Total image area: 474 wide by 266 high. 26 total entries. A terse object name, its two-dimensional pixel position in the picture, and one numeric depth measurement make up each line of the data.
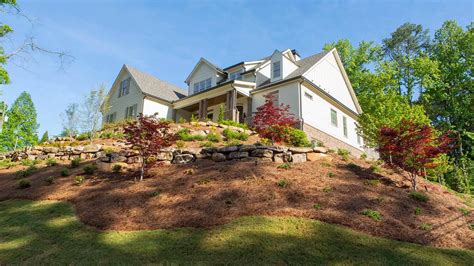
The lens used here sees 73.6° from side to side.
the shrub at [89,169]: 12.25
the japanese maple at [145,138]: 11.02
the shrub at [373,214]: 7.81
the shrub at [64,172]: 12.24
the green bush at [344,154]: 13.05
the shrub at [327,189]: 9.26
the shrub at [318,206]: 8.23
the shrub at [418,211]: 8.51
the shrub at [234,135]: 16.48
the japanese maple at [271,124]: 14.12
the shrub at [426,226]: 7.64
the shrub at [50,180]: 11.60
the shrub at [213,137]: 15.95
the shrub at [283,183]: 9.51
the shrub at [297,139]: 15.67
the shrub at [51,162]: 14.47
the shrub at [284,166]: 11.09
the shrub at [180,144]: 14.06
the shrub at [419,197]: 9.45
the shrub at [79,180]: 11.27
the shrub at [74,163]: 13.72
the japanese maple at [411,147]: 10.58
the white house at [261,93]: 21.25
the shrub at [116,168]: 12.19
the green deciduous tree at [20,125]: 33.91
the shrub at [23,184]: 11.42
